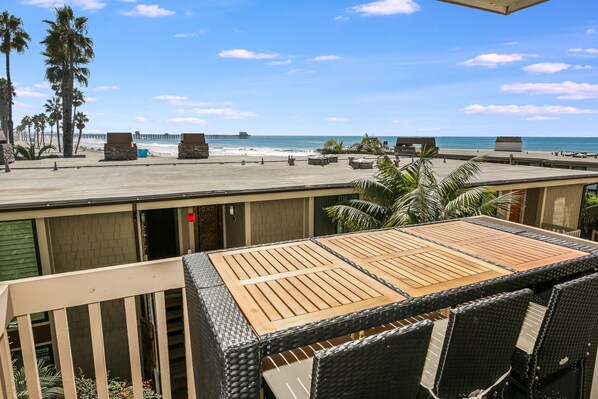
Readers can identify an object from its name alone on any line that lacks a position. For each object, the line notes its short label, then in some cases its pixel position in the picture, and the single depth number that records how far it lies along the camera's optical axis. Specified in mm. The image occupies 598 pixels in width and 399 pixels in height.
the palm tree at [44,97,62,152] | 53912
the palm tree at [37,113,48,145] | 77325
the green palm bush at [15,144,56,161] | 24328
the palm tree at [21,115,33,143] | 95125
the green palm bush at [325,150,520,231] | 6574
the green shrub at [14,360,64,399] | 3701
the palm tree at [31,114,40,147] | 81281
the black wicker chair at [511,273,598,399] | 2064
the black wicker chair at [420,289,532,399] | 1707
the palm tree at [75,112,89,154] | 55250
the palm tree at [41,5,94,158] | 24609
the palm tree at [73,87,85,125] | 49500
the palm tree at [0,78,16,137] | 45625
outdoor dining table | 1573
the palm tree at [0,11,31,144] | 26375
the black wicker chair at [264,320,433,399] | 1359
